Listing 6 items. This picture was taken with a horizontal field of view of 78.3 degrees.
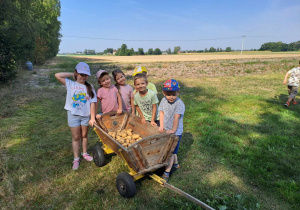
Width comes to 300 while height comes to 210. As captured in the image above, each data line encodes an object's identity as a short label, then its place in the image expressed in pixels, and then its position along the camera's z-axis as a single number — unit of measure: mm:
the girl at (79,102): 3221
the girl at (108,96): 3666
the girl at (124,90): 3811
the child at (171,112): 2964
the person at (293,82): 6828
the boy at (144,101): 3434
